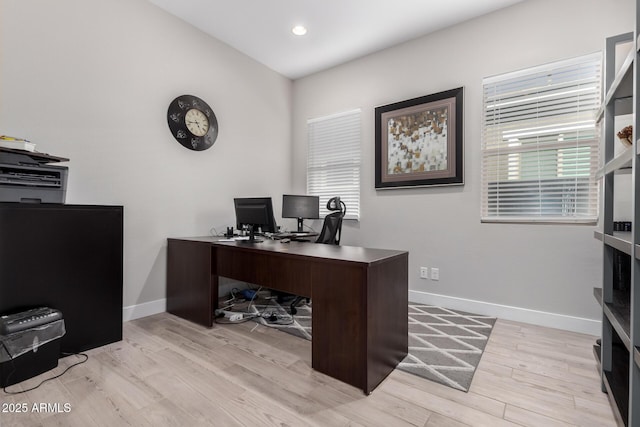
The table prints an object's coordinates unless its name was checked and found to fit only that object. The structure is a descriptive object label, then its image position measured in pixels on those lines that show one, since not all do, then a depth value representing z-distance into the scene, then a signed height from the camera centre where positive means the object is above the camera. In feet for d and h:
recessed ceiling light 10.17 +6.43
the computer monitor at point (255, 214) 8.16 -0.10
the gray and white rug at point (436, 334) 6.01 -3.32
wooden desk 5.30 -1.72
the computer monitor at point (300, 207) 12.36 +0.15
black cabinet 5.74 -1.19
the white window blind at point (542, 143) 7.97 +1.99
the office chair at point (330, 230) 9.59 -0.65
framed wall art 9.82 +2.52
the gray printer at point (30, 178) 5.64 +0.68
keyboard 10.68 -0.93
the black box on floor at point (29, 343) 5.20 -2.48
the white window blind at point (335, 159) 12.40 +2.33
